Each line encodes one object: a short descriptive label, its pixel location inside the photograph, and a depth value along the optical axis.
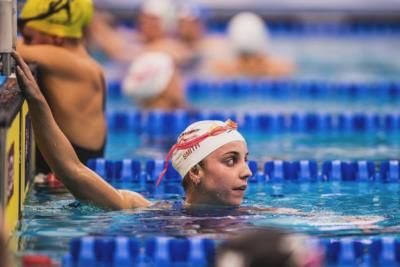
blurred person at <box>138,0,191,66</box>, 22.66
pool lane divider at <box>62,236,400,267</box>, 8.62
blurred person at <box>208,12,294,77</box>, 22.39
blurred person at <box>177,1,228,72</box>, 23.59
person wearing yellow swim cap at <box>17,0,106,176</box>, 11.87
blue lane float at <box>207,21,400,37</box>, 28.09
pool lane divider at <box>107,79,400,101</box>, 20.34
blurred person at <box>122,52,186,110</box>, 16.91
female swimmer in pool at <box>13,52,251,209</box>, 9.34
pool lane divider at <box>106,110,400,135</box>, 16.73
